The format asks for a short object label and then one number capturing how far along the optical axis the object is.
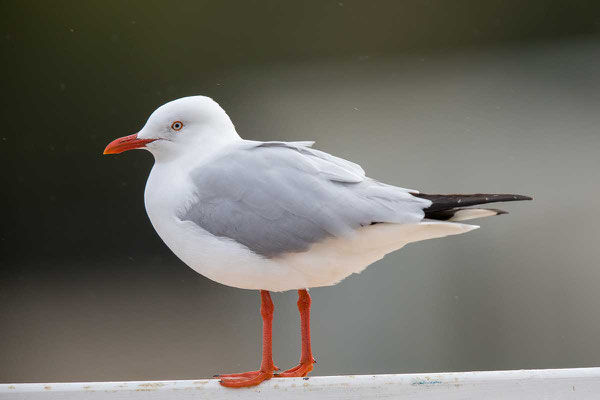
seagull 6.42
